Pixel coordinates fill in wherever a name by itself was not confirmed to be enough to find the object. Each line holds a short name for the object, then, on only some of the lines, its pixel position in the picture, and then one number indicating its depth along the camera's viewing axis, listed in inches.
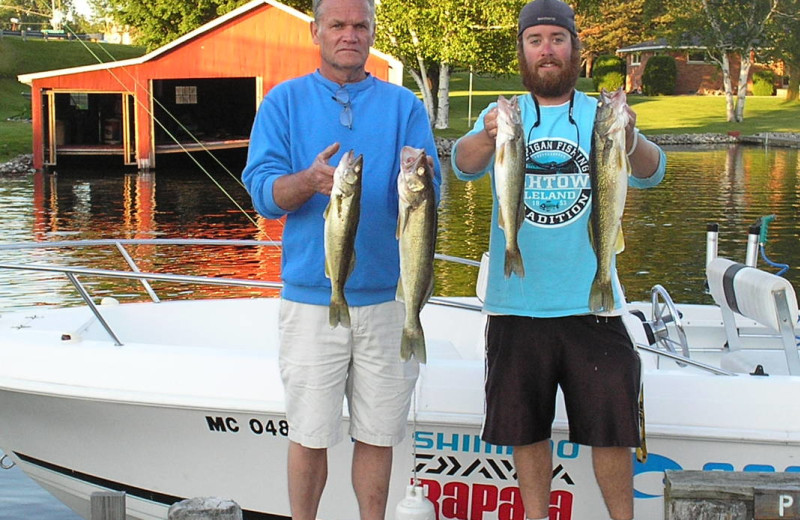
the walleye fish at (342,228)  137.2
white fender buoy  182.2
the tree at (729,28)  1940.2
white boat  188.5
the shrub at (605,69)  2397.9
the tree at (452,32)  1445.6
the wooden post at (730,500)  141.8
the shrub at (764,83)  2454.5
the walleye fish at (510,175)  139.7
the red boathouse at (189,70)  1160.8
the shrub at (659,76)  2454.5
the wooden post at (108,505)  165.8
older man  150.6
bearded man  153.0
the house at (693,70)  2516.0
